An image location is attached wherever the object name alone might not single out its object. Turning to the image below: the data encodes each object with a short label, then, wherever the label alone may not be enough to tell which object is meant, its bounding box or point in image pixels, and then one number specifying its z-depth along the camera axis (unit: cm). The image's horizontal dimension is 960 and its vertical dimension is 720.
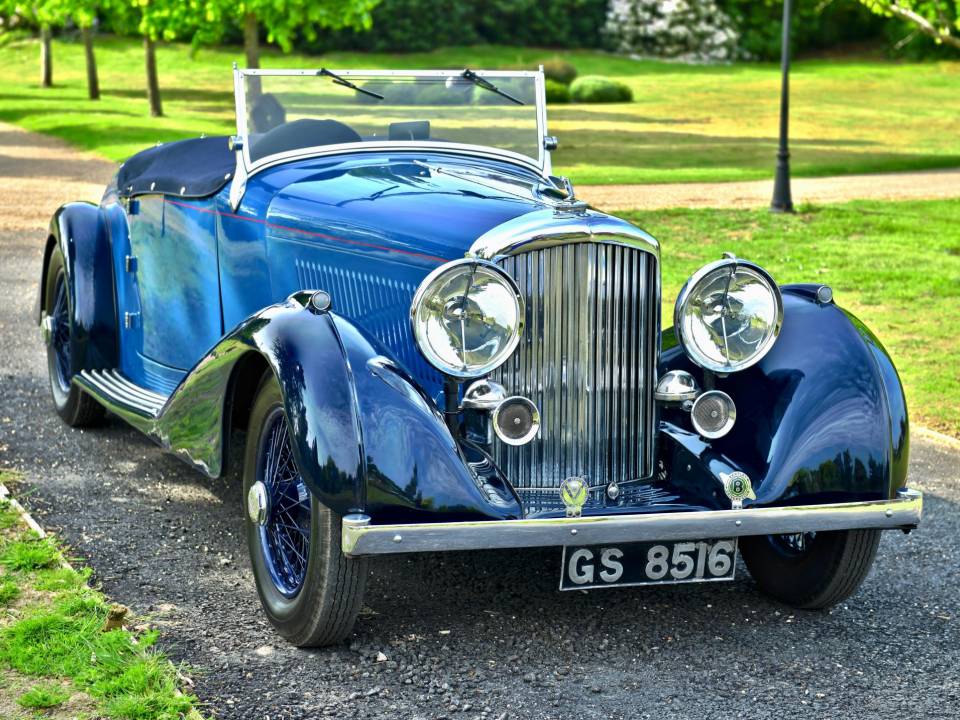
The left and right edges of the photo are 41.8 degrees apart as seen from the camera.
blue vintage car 372
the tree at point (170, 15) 2000
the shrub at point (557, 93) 3241
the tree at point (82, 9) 2155
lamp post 1501
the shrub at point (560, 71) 3475
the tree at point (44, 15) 2260
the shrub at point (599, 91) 3278
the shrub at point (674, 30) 4534
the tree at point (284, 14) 1883
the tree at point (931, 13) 1281
